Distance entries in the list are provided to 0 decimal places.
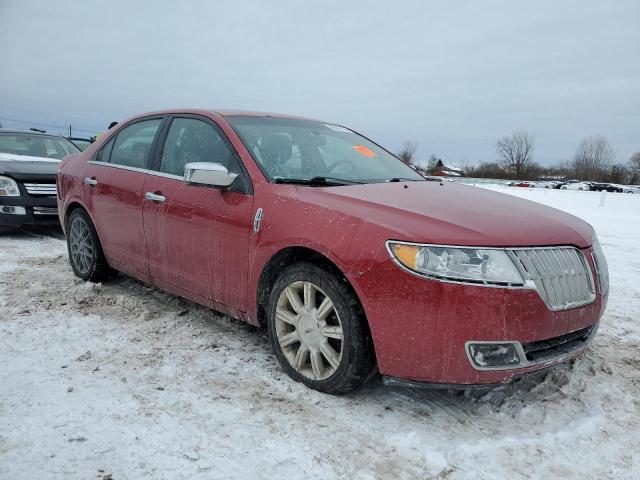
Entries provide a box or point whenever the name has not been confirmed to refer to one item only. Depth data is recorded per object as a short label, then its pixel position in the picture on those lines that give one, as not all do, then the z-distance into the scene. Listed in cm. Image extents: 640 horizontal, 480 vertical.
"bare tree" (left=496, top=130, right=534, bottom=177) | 9200
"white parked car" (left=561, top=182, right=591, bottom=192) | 5325
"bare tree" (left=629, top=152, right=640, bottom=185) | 8012
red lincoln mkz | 226
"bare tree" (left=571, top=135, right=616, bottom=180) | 8081
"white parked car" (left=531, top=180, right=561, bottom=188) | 5919
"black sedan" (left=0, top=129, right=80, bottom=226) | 663
